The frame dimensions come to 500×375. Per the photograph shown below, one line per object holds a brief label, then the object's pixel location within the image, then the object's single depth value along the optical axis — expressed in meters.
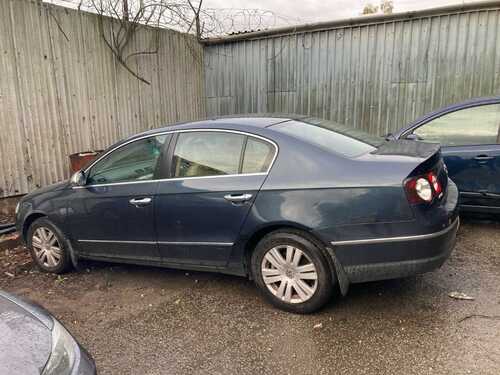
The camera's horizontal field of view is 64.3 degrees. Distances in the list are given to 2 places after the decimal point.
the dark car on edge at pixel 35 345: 1.76
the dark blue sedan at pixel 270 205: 2.88
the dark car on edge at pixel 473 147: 4.52
